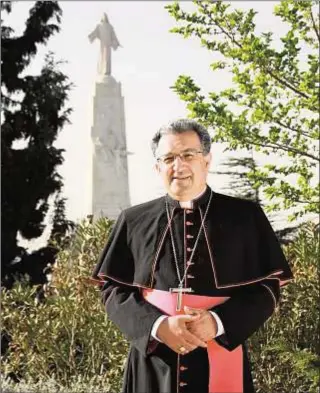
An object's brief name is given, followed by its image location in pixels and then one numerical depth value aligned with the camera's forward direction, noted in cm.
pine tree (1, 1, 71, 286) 968
